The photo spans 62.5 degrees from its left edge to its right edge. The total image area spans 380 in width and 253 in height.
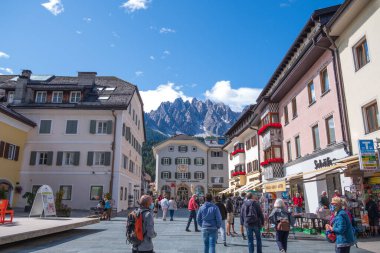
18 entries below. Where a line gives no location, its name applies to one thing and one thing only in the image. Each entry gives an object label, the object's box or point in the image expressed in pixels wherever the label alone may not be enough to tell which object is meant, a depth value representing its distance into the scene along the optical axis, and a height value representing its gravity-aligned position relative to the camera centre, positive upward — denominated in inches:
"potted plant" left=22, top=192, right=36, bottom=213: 1010.1 -1.0
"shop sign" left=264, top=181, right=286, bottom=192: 656.6 +28.9
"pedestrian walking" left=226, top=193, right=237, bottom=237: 551.3 -20.8
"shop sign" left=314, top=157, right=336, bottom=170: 670.5 +81.0
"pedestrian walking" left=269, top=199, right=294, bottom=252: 339.0 -25.0
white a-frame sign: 727.7 -8.8
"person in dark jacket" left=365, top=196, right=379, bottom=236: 505.4 -22.2
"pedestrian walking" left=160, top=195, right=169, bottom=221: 893.4 -13.8
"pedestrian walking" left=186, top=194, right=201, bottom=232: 621.0 -15.5
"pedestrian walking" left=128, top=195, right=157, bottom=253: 216.4 -20.9
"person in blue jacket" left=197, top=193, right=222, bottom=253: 319.3 -25.0
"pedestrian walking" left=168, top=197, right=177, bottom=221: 902.2 -19.5
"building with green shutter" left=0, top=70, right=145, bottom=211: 1203.9 +238.6
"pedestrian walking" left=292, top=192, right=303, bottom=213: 751.7 -7.3
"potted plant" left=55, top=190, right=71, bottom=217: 851.4 -26.1
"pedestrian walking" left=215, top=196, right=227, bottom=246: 475.0 -12.0
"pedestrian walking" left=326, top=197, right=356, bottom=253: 232.8 -23.2
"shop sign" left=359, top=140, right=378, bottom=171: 470.8 +65.9
